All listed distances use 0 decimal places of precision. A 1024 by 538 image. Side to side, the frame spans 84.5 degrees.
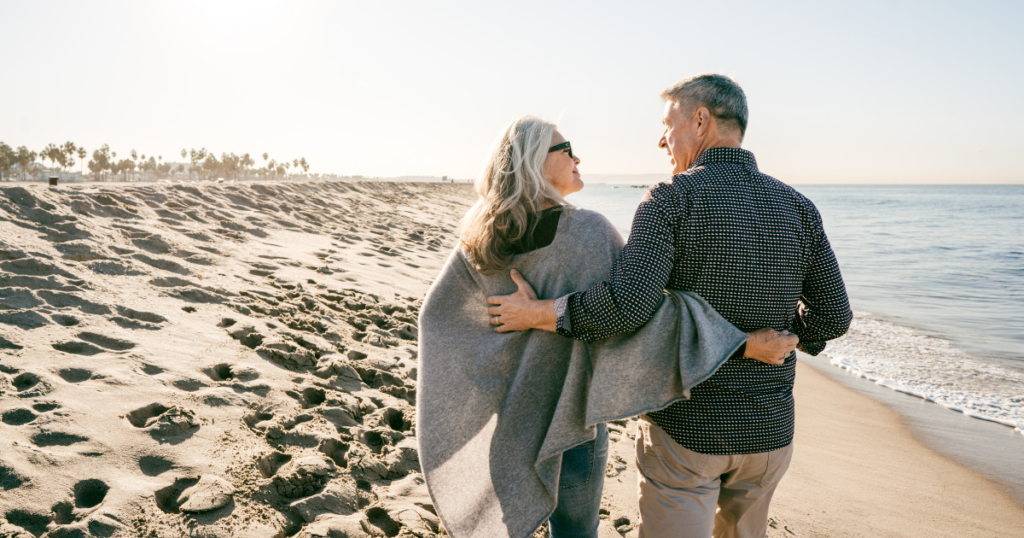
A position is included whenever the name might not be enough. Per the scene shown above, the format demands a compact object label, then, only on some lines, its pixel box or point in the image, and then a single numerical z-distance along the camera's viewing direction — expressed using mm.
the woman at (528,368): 1760
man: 1748
